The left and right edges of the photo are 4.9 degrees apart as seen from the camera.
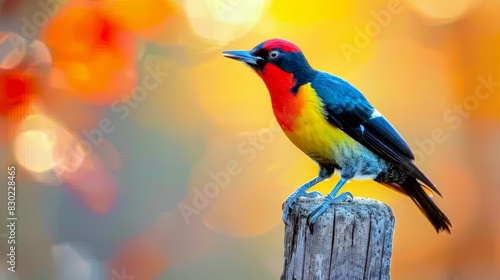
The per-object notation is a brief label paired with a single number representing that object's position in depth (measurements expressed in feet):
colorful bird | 12.97
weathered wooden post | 12.72
